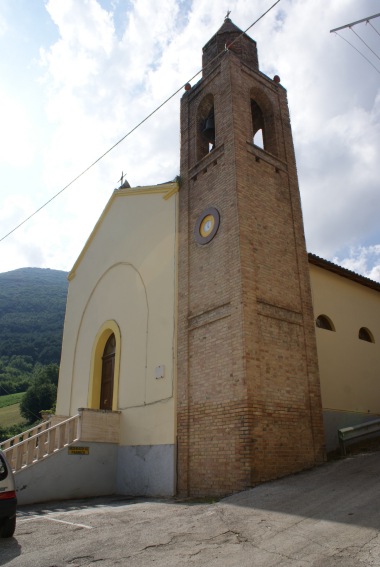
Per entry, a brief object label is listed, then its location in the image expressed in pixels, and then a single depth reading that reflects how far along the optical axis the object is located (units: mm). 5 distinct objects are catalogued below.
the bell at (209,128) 13188
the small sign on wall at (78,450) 11351
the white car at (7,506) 6383
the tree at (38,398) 64812
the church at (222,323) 9406
